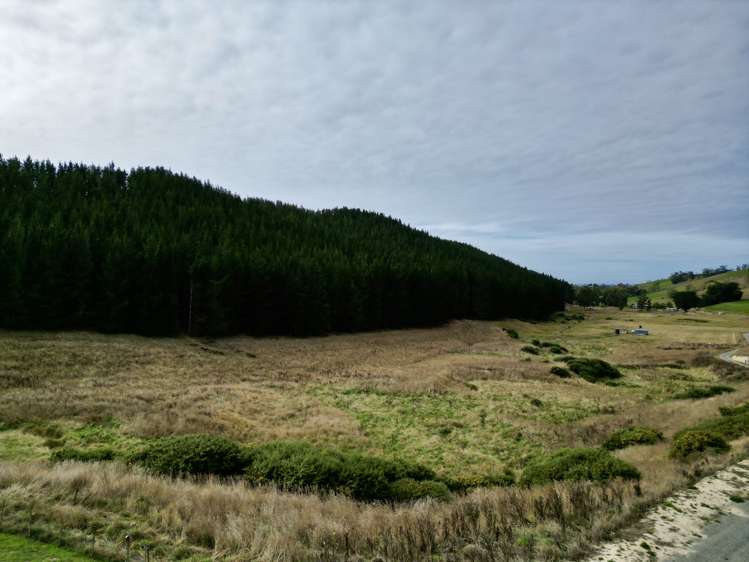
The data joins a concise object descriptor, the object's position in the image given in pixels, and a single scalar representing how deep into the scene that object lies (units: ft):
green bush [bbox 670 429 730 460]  49.88
